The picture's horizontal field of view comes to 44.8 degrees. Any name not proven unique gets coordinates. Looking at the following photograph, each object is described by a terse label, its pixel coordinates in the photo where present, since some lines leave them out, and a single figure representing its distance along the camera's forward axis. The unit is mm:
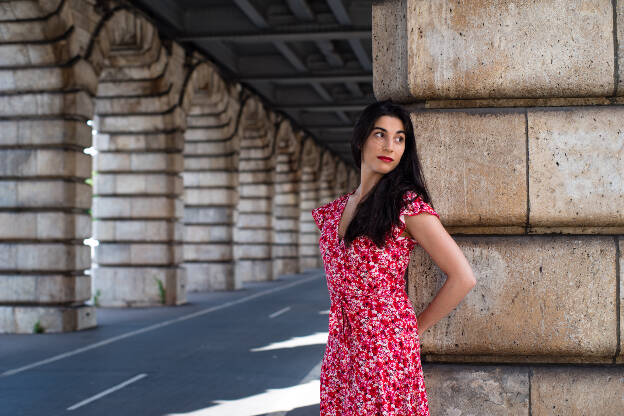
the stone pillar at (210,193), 24109
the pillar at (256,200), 29875
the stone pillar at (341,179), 49125
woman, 2906
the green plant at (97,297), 18328
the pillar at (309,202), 39312
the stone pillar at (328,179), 44747
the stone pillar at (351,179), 54062
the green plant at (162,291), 18344
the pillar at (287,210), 35562
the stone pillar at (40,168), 13250
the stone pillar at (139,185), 18375
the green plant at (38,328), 13000
